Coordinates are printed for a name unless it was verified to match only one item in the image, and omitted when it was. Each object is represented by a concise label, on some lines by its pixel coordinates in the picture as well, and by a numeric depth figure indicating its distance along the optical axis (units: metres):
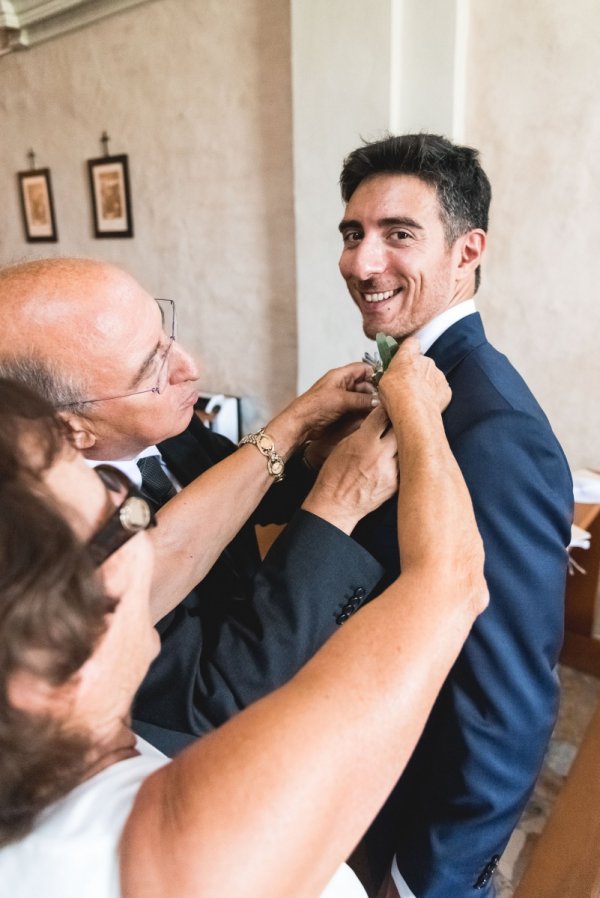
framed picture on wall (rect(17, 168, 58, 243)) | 3.99
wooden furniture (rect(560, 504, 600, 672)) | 2.42
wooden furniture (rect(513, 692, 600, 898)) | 0.75
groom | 0.92
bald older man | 0.88
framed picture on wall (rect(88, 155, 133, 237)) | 3.52
